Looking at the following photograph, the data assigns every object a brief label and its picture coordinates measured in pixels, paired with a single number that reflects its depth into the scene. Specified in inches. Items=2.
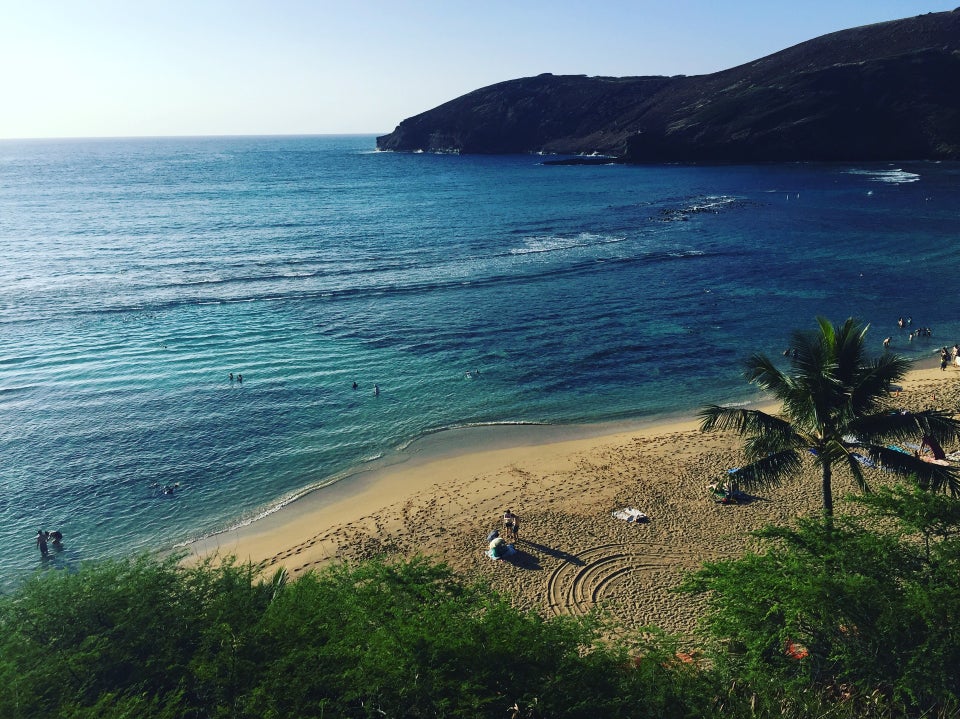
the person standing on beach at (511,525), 1006.4
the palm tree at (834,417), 706.8
